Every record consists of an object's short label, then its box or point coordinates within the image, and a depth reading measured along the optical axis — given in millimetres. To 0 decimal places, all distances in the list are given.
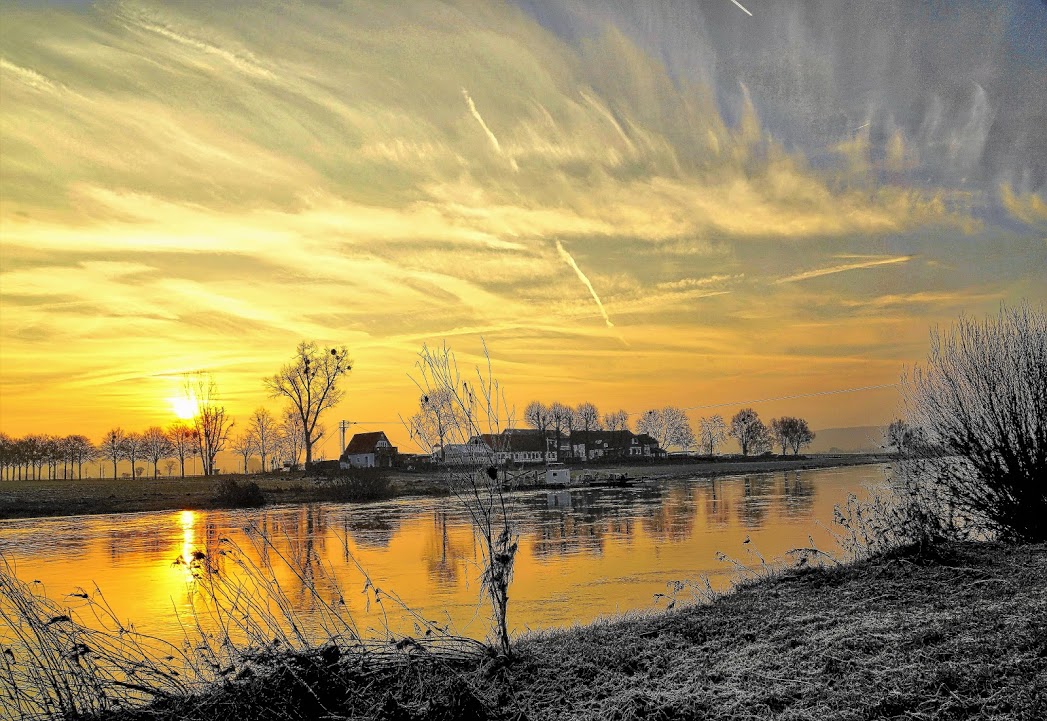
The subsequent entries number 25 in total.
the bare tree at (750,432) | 141000
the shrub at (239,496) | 48031
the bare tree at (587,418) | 129875
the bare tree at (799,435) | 142625
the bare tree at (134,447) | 120938
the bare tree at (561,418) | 123625
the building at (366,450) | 98812
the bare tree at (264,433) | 111438
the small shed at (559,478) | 60250
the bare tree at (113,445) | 120875
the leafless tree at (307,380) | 69750
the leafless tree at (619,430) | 128675
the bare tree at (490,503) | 6758
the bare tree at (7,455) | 103812
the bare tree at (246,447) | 124500
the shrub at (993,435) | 12375
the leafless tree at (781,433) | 143125
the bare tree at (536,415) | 122244
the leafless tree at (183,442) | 99762
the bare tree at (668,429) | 141125
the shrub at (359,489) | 51750
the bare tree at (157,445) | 117488
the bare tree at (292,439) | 95438
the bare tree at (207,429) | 79375
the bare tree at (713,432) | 150625
